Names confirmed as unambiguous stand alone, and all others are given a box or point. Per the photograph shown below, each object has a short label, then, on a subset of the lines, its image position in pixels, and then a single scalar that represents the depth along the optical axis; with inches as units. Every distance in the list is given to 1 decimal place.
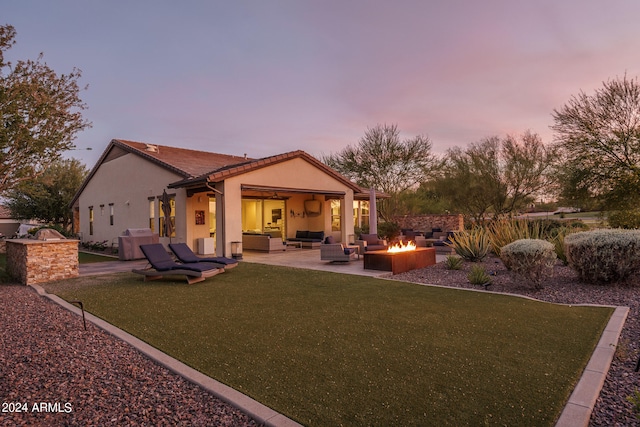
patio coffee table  720.4
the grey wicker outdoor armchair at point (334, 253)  451.5
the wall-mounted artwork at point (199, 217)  599.5
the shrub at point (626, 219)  606.5
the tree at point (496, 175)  893.2
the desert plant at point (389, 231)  711.7
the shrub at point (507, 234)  402.0
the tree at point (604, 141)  665.6
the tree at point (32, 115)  398.3
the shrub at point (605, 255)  280.5
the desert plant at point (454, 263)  393.4
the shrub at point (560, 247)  374.0
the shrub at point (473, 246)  428.5
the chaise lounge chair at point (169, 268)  333.7
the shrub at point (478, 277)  307.7
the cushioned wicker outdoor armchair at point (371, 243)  478.6
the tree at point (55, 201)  1189.1
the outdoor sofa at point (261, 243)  617.6
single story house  535.5
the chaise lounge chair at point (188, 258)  372.4
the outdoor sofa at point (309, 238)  697.0
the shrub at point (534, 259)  279.6
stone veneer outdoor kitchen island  350.3
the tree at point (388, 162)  1015.0
